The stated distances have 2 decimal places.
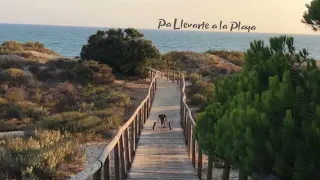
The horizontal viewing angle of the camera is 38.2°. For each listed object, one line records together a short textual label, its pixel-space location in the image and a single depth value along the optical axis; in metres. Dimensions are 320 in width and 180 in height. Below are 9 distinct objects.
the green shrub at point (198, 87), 23.88
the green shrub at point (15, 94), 19.97
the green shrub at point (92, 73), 27.00
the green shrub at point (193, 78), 30.41
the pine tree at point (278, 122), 4.34
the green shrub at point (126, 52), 31.75
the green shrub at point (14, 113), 17.03
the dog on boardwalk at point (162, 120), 14.33
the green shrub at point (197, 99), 21.11
